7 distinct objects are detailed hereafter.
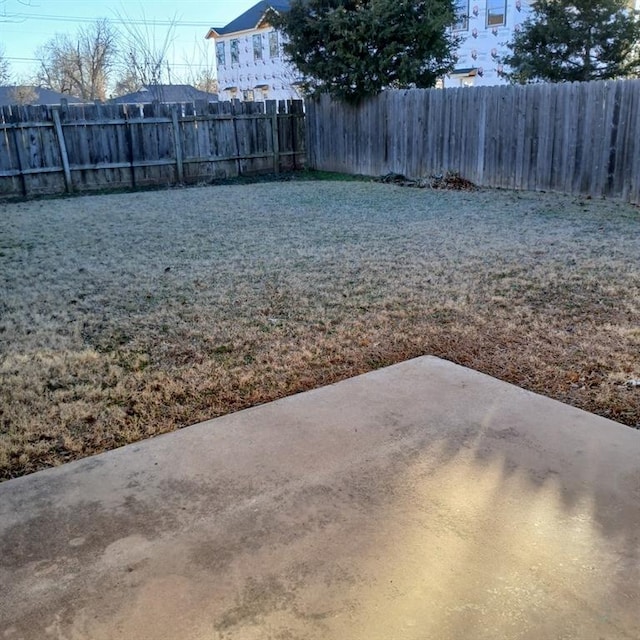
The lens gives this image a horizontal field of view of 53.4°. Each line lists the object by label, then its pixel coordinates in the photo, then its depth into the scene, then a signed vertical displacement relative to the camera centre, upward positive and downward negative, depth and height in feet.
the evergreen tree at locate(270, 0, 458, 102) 37.93 +4.39
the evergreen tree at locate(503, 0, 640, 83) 41.32 +4.28
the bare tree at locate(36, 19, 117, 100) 103.40 +10.94
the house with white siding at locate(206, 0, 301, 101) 99.99 +9.82
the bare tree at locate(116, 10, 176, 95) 76.13 +6.69
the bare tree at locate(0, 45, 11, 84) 110.42 +10.12
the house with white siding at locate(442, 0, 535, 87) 69.31 +8.55
